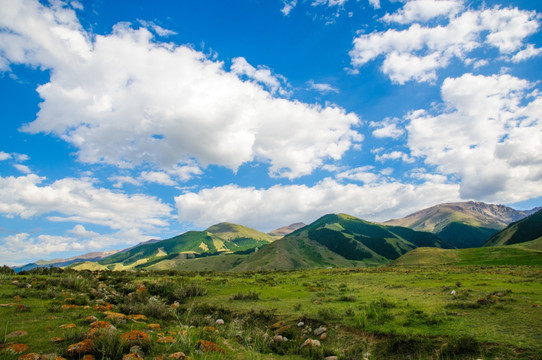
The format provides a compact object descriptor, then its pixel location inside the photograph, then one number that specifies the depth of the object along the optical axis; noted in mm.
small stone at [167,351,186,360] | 7395
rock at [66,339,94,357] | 7219
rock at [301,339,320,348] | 10539
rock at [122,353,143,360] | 6902
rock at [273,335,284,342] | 11250
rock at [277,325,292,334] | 12562
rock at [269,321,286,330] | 13772
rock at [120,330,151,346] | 7935
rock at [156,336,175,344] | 8694
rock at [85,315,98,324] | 10570
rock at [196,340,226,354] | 8688
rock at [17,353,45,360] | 6498
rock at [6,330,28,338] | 8497
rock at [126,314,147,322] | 11734
